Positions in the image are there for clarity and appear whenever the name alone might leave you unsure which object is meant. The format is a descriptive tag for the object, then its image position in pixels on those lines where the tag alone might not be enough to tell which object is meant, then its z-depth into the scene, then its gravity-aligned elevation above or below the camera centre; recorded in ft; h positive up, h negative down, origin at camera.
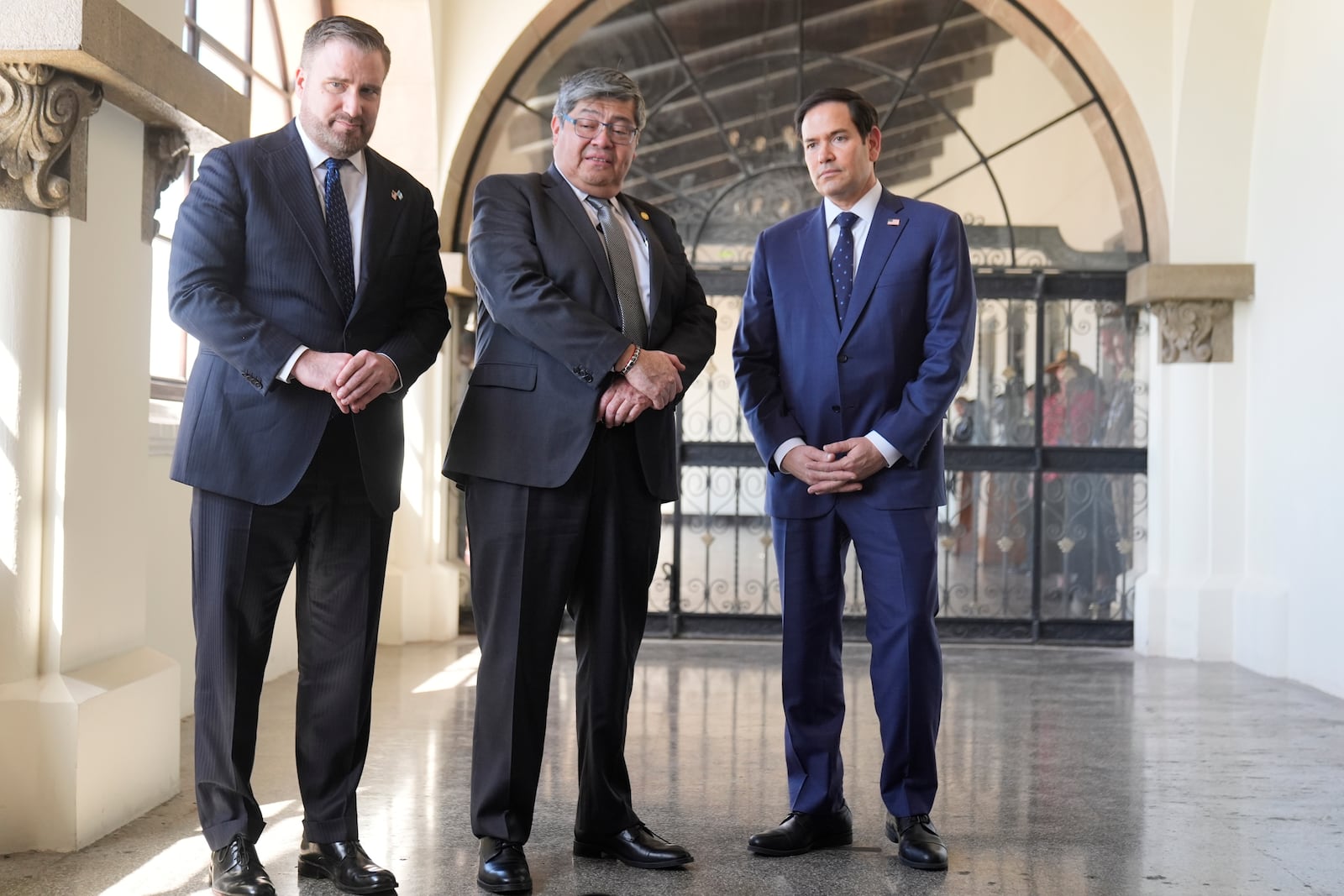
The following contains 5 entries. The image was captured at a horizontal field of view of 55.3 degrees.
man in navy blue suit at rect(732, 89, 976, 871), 10.77 -0.01
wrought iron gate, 25.38 -0.57
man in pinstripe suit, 9.18 +0.12
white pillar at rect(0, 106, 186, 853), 10.70 -0.77
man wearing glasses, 9.88 -0.06
